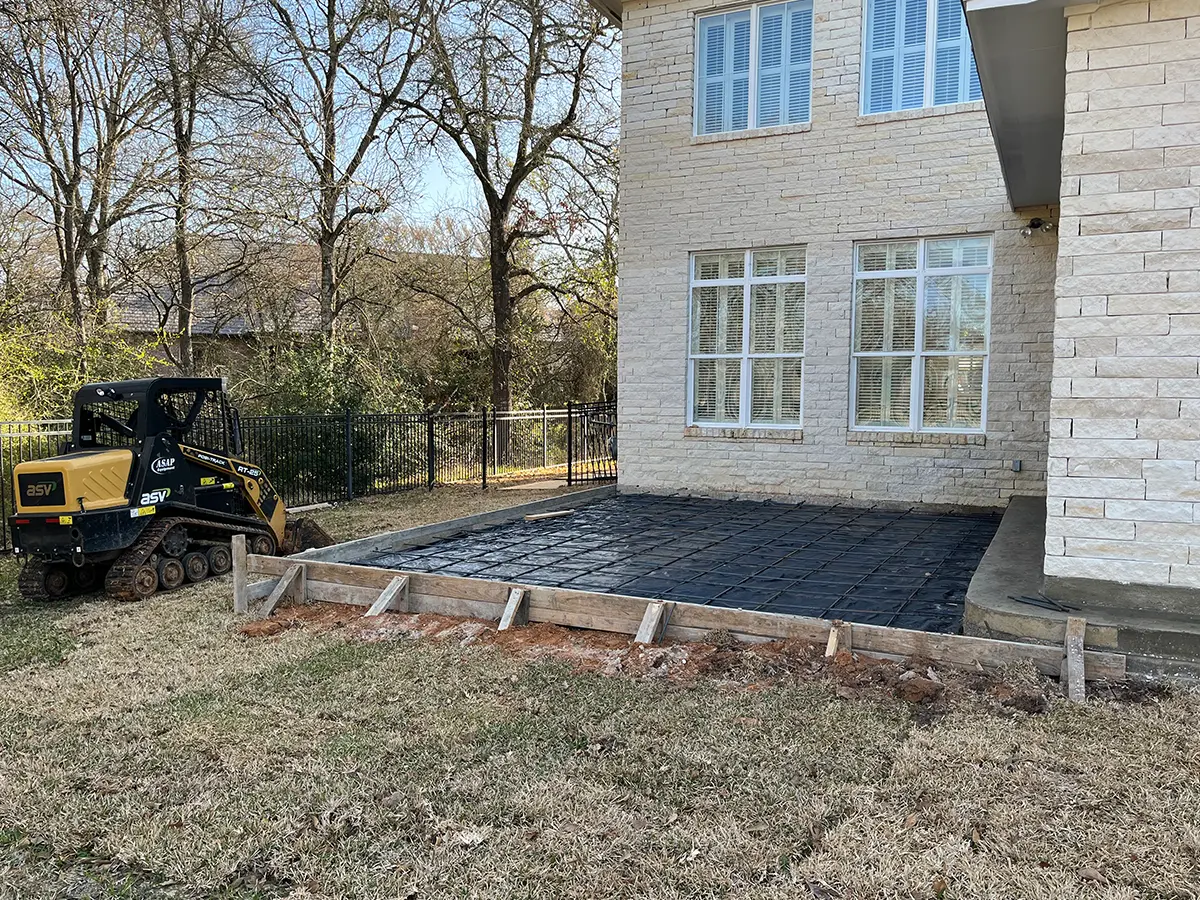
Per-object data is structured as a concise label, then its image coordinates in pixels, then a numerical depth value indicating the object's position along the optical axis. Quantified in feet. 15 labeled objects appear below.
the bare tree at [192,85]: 50.42
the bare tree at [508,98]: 57.16
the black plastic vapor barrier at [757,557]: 20.13
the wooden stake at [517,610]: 19.11
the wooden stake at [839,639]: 16.28
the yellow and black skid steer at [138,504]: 22.99
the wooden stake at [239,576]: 21.40
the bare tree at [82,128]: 46.24
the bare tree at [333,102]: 55.77
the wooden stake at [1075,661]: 13.97
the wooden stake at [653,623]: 17.67
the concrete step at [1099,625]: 14.42
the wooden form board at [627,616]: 15.16
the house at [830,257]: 33.32
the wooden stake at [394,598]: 20.31
